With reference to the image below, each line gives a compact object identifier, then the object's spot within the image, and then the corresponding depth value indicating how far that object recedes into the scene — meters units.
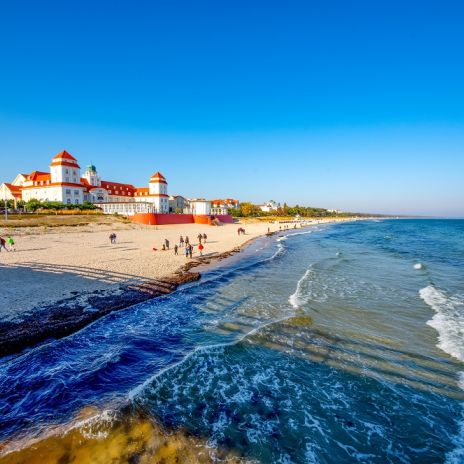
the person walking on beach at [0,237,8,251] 22.26
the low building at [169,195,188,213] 94.47
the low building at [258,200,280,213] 170.44
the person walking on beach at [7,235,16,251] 23.62
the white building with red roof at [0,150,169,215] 65.94
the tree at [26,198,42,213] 51.38
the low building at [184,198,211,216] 90.25
